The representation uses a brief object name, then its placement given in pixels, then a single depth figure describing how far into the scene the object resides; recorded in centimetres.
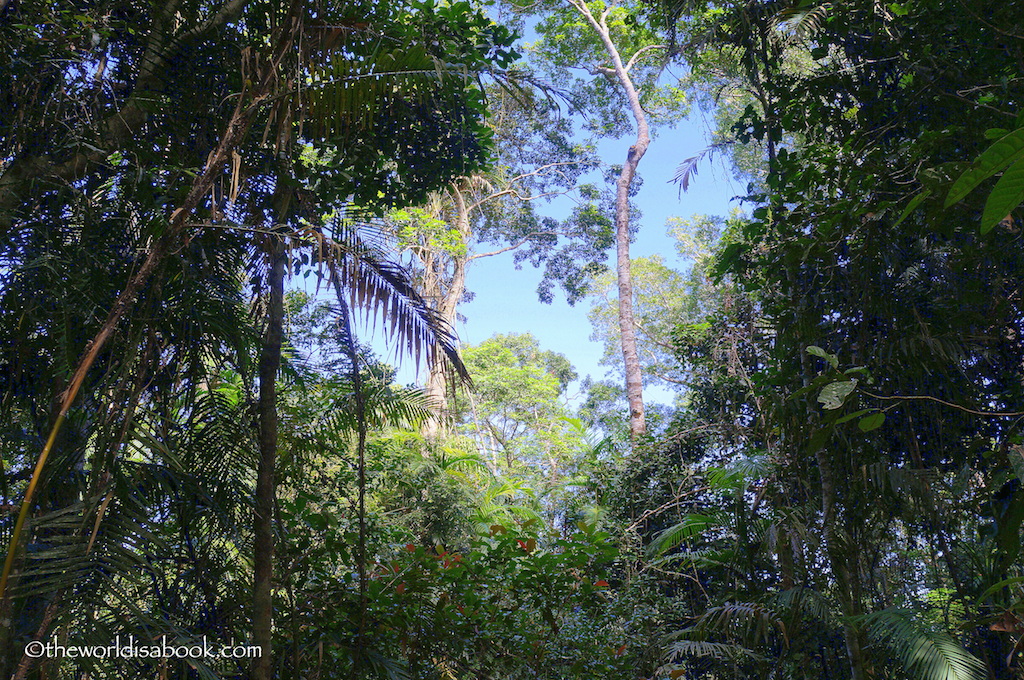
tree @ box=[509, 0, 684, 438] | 1151
